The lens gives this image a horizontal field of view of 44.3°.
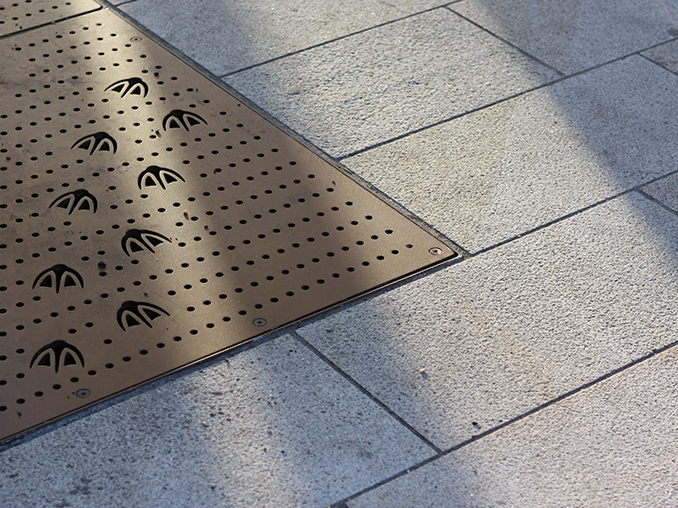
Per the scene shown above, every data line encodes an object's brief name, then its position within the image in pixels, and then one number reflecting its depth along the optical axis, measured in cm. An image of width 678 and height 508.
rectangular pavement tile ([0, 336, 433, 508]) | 200
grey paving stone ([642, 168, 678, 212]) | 294
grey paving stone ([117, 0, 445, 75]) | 366
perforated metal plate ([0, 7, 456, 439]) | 236
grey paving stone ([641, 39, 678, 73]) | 367
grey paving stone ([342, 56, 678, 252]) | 289
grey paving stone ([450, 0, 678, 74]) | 374
